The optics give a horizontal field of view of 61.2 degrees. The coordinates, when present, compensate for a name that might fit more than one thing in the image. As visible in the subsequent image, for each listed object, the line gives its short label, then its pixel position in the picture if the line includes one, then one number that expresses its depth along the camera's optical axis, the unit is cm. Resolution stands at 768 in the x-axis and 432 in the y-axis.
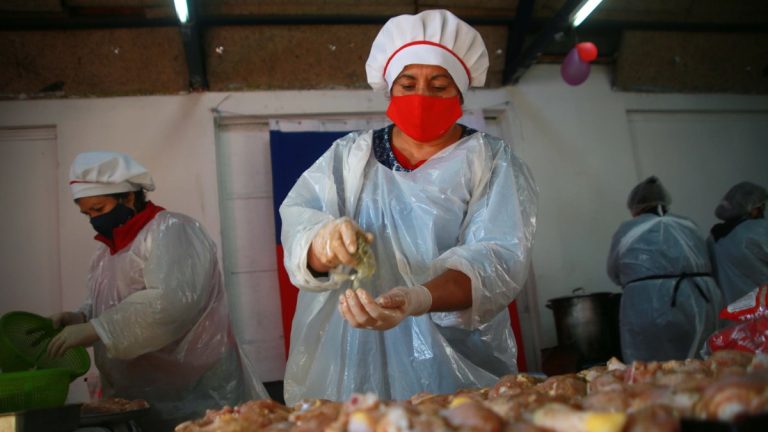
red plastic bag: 157
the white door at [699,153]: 589
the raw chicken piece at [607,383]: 119
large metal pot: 475
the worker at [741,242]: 501
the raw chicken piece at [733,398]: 86
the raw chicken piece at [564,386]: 128
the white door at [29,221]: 478
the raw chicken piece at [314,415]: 107
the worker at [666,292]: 477
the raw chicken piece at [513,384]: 135
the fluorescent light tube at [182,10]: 424
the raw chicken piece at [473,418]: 91
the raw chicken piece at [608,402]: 98
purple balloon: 488
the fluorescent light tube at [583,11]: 455
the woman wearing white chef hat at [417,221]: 206
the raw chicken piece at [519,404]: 101
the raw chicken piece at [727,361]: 126
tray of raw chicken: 88
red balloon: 477
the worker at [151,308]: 292
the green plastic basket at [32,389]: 179
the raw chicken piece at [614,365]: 153
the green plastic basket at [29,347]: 269
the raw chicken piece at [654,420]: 86
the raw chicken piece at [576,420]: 87
